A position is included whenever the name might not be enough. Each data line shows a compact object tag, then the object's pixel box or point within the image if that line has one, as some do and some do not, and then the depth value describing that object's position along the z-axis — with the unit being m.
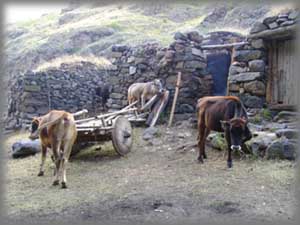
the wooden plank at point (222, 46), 9.18
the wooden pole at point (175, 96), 9.70
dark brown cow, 6.17
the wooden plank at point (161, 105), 9.80
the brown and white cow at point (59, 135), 5.98
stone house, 8.61
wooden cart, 7.32
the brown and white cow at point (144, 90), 9.95
